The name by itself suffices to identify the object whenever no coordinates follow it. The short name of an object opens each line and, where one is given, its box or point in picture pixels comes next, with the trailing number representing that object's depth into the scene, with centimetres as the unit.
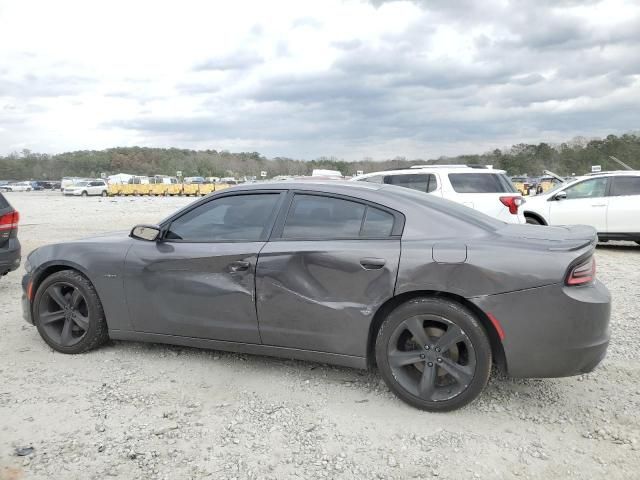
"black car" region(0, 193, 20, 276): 630
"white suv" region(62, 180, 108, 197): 4625
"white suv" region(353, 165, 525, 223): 867
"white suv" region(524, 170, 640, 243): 1002
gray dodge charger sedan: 301
